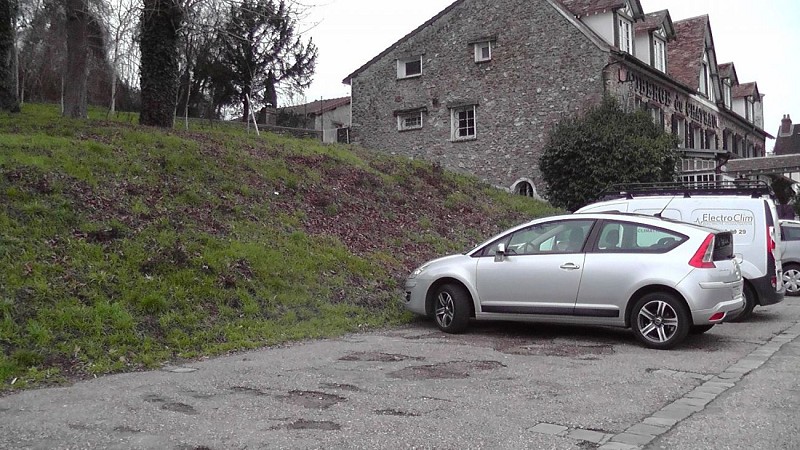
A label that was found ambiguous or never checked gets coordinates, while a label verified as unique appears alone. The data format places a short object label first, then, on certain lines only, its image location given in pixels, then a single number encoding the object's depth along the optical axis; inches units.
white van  447.2
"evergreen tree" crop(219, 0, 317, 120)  1588.3
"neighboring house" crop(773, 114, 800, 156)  2527.1
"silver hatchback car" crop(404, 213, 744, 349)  346.9
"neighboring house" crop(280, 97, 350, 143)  1881.2
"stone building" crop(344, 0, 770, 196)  1071.0
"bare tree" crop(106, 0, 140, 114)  597.6
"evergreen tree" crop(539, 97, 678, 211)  938.7
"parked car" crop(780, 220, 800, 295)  638.5
